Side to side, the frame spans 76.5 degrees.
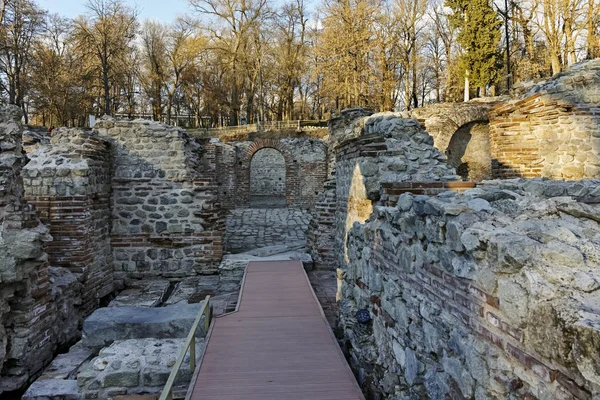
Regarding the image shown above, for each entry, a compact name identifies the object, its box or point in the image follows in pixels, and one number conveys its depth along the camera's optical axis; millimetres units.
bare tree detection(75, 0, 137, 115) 21656
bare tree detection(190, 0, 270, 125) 28219
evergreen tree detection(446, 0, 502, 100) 20109
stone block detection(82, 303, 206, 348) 4469
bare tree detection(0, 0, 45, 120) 21344
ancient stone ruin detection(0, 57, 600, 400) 1544
